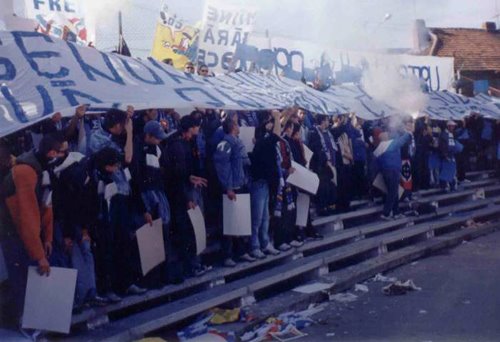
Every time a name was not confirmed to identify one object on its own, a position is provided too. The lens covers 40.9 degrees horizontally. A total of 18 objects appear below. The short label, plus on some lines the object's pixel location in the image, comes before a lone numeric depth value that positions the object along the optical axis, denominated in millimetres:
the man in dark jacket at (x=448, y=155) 14828
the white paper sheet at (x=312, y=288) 8695
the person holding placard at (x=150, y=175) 7117
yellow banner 11266
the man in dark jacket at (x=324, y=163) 10805
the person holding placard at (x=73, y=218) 6188
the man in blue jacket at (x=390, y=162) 12359
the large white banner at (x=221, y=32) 11023
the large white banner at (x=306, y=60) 12016
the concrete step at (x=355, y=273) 7785
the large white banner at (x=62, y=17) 8781
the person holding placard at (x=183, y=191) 7586
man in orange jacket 5629
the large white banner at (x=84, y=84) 5567
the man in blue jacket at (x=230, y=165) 8312
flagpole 8812
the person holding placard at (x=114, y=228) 6609
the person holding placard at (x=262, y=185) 8852
